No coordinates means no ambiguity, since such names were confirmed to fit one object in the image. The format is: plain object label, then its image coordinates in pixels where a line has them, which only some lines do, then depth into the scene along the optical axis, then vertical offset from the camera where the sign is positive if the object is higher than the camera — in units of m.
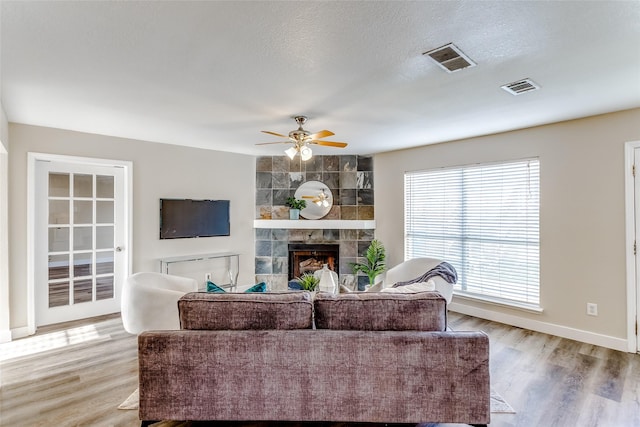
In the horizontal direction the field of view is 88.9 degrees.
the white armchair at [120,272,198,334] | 2.83 -0.80
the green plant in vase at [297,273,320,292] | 3.36 -0.69
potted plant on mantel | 5.32 +0.17
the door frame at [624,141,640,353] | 3.07 -0.35
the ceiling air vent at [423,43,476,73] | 1.93 +0.99
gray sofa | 1.81 -0.89
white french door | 3.76 -0.29
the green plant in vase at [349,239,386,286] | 5.04 -0.72
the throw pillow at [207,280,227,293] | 2.45 -0.55
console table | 4.55 -0.66
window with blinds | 3.77 -0.11
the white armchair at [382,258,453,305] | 3.72 -0.62
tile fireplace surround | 5.31 +0.12
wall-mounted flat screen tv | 4.59 -0.03
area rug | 2.18 -1.29
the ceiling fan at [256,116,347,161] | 3.25 +0.77
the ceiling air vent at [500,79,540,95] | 2.43 +1.00
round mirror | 5.41 +0.29
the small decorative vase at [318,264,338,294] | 3.23 -0.66
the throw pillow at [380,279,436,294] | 2.25 -0.50
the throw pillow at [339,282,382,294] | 3.29 -0.73
